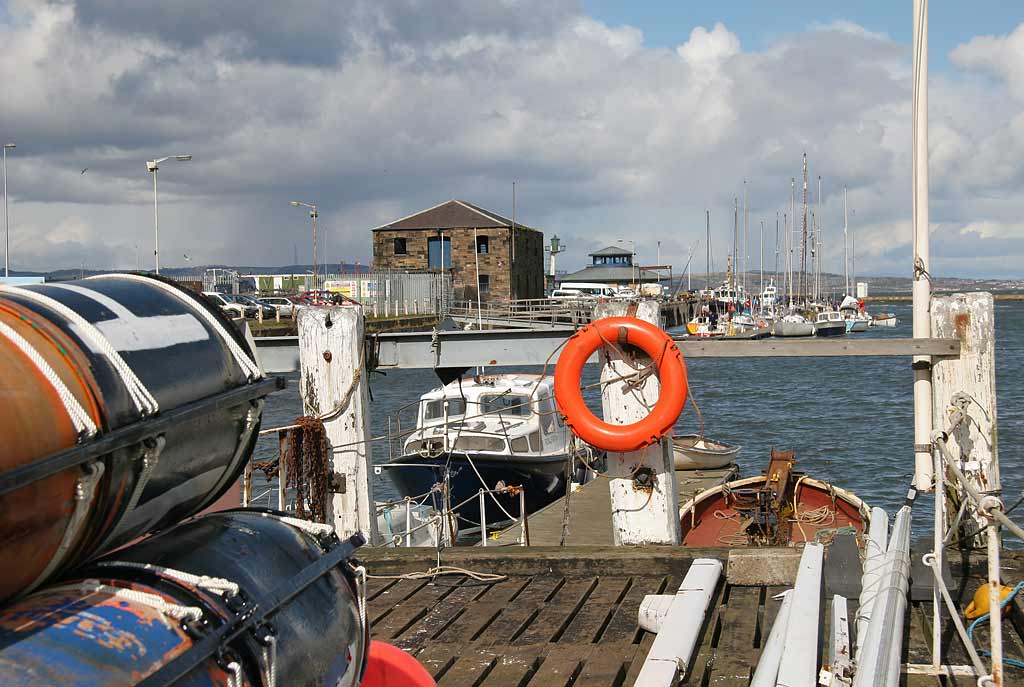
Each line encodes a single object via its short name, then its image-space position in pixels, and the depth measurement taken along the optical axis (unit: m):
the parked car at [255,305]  51.16
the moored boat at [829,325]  89.25
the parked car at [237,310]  41.51
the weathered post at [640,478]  7.55
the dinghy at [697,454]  19.50
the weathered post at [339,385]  7.50
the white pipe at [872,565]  5.11
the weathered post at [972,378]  6.88
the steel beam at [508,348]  7.15
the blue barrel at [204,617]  2.69
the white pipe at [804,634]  4.40
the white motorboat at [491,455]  19.92
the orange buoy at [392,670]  4.41
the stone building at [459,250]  78.81
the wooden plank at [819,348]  7.04
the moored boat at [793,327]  84.19
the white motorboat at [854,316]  99.24
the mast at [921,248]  7.29
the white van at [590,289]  84.19
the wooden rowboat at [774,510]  13.05
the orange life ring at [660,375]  7.22
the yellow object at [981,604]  5.73
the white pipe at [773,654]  4.46
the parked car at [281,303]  53.28
